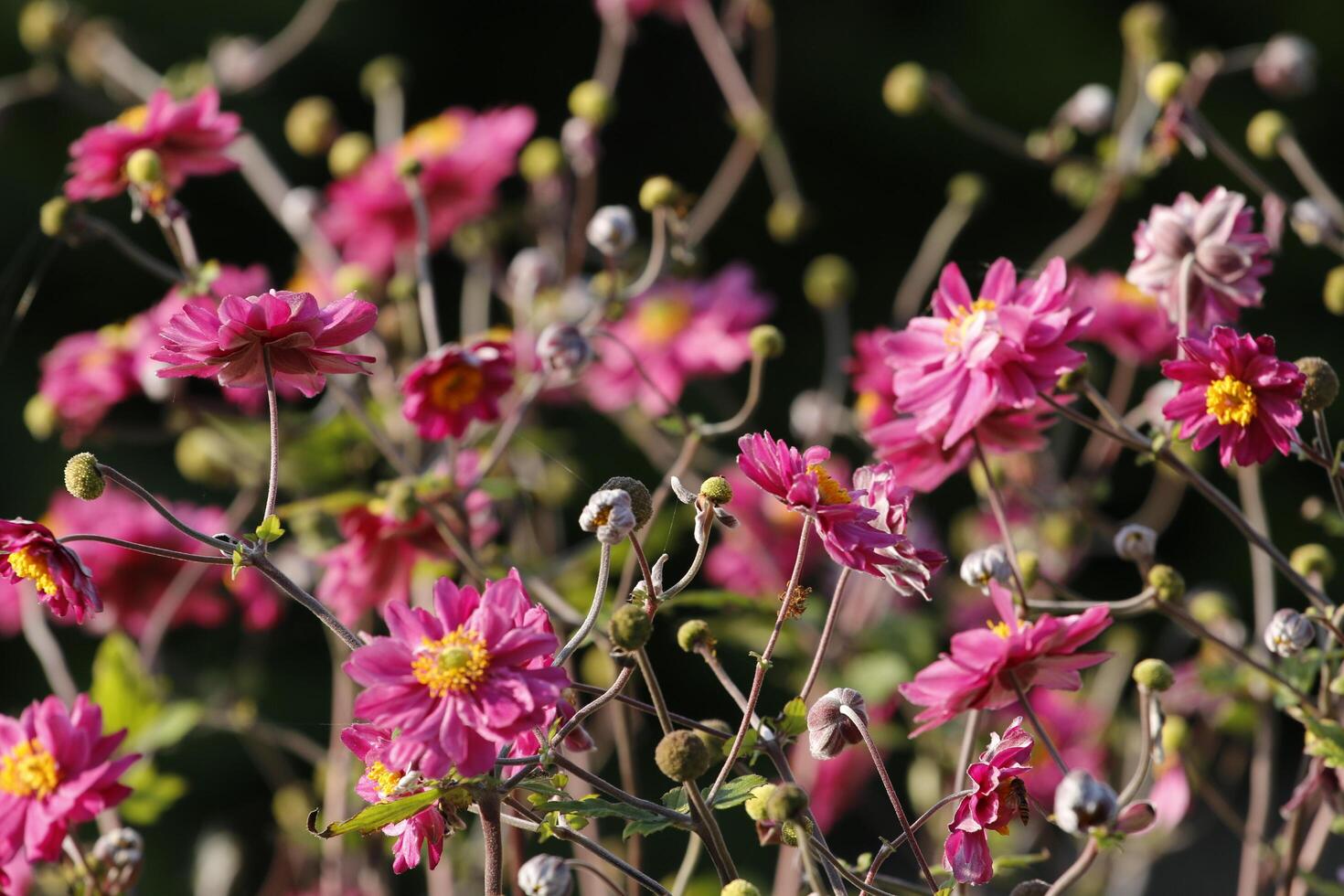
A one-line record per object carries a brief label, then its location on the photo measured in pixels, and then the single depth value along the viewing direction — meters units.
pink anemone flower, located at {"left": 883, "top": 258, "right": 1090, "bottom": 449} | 2.33
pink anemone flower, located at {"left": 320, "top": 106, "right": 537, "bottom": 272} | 2.93
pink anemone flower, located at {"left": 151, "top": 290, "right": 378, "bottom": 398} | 2.28
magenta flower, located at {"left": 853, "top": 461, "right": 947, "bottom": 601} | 2.28
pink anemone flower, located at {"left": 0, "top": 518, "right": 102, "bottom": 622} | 2.26
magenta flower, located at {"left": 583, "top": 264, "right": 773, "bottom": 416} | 3.05
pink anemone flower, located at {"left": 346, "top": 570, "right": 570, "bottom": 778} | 2.22
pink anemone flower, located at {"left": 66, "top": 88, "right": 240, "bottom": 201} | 2.48
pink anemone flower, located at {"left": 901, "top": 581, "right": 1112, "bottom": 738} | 2.27
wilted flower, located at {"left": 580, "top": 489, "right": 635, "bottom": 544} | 2.25
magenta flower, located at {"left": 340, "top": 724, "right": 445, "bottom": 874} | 2.26
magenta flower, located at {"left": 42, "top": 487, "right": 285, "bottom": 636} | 2.76
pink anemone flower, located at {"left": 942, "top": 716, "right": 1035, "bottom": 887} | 2.26
